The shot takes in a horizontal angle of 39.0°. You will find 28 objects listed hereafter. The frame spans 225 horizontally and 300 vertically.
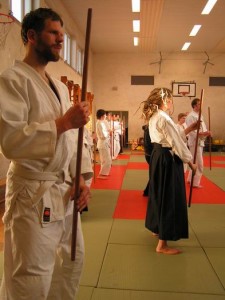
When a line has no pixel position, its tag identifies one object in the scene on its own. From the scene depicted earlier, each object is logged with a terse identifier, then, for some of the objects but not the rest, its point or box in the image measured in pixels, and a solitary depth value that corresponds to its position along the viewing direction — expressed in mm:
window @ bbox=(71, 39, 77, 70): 11730
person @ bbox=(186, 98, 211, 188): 6613
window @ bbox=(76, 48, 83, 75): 13002
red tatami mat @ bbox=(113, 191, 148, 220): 4812
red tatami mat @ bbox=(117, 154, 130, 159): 12953
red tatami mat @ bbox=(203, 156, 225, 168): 10414
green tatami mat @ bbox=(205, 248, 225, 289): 2902
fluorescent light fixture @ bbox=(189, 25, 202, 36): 12261
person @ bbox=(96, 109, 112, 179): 8180
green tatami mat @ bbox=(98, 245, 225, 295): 2664
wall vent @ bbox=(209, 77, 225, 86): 16766
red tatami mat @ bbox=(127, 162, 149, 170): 9766
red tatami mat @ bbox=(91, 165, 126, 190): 6930
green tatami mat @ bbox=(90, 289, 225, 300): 2482
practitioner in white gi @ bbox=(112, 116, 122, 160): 11758
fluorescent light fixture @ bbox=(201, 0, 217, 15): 9664
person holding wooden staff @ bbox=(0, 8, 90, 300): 1419
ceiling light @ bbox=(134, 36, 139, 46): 13938
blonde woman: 3240
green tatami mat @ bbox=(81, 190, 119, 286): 2926
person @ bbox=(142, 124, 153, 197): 5023
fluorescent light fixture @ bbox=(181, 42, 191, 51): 15245
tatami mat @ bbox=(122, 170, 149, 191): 6907
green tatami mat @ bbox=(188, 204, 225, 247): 3740
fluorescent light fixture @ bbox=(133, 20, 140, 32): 11514
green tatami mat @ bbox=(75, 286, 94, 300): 2488
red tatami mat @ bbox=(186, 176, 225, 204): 5629
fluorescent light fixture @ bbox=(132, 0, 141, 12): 9504
